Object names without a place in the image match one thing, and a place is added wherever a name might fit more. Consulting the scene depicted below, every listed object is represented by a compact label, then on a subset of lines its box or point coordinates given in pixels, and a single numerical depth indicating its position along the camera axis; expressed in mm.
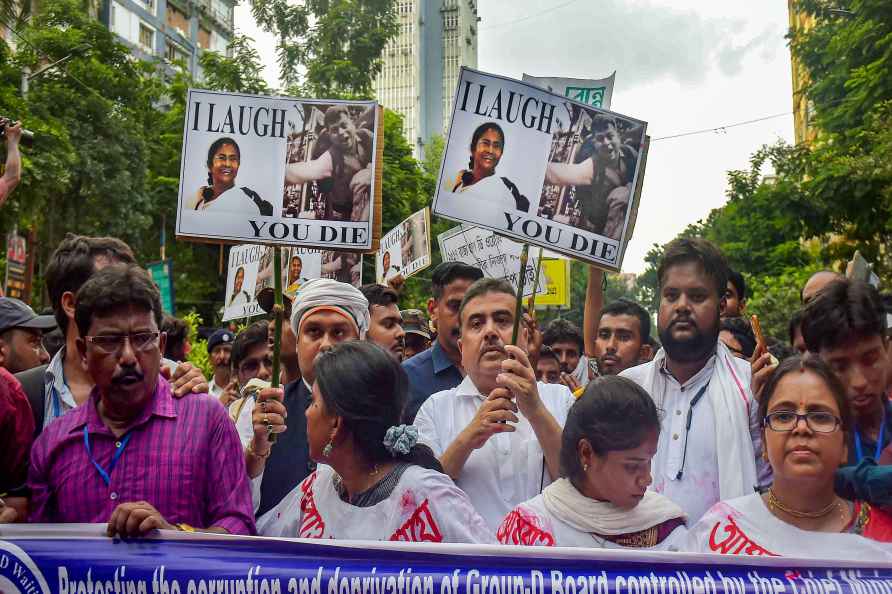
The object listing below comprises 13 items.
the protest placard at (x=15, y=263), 15602
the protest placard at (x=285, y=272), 7465
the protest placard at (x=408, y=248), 8820
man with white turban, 3604
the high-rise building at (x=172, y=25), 50031
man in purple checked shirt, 2988
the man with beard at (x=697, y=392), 3639
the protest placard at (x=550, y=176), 4133
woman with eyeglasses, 2920
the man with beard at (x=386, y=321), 5777
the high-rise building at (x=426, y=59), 94875
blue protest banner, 2740
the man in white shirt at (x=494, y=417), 3578
